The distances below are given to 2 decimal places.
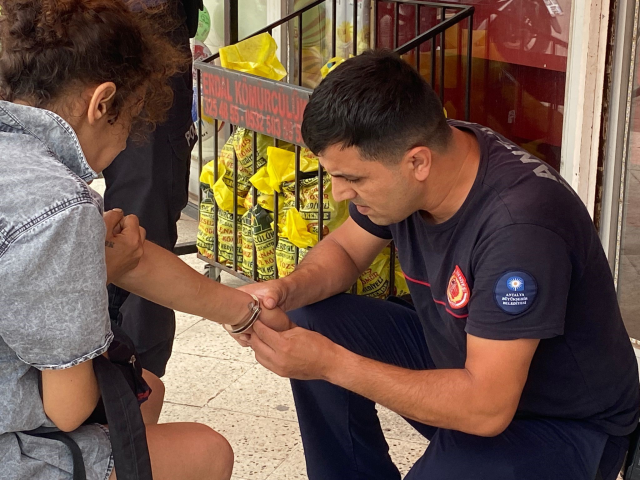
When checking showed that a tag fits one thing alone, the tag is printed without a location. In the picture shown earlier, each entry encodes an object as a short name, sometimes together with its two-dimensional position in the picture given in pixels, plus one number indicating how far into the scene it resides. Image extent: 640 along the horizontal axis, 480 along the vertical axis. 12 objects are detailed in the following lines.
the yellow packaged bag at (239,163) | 3.66
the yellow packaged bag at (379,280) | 3.35
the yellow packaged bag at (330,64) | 3.49
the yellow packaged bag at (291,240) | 3.40
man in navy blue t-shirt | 1.86
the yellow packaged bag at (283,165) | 3.46
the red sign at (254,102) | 3.25
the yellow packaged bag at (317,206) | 3.38
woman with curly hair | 1.36
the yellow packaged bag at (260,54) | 3.67
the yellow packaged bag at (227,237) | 3.88
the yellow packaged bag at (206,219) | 3.97
